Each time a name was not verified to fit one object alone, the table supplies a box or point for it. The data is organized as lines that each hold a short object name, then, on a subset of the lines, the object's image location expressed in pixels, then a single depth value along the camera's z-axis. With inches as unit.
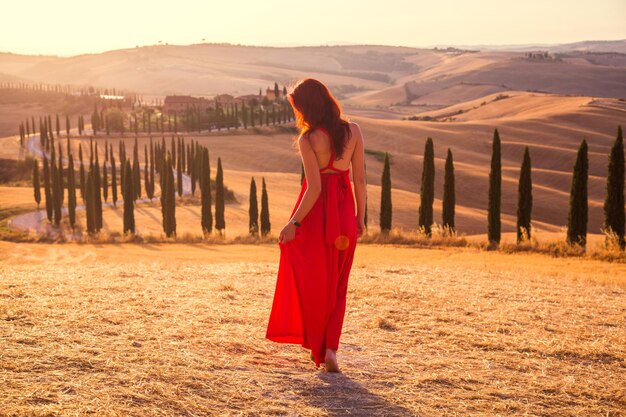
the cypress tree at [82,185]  2481.5
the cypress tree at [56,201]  2180.1
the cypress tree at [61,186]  2242.1
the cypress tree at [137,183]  2658.2
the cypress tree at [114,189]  2586.1
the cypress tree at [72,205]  2124.5
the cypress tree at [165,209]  1832.9
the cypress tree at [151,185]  2677.2
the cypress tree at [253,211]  1798.7
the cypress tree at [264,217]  1722.4
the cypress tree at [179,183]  2640.3
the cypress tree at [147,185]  2675.9
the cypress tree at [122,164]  2431.1
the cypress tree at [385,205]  1676.9
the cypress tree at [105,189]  2593.0
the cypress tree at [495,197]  1417.3
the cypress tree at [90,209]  2003.0
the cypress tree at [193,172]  2694.4
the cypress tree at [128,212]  1894.7
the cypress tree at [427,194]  1562.5
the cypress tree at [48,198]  2240.4
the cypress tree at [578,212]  1291.8
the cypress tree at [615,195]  1252.5
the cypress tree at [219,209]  1850.4
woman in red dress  300.5
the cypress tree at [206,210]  1862.7
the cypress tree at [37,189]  2488.9
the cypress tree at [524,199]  1422.2
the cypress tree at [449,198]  1567.4
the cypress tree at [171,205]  1806.1
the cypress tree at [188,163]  2978.8
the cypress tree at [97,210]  2037.4
